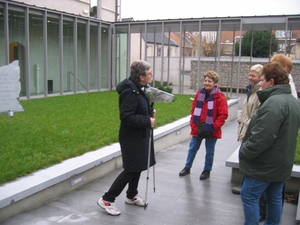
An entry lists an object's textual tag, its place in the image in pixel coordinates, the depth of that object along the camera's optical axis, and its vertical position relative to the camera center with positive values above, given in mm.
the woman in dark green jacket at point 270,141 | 3031 -642
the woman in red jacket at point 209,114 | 5418 -707
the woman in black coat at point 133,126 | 3873 -670
